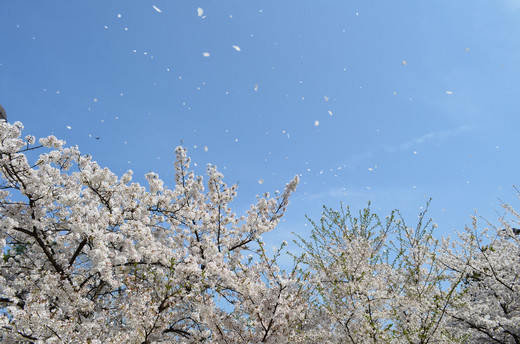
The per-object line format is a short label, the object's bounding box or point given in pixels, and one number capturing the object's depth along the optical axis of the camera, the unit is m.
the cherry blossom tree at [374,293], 6.69
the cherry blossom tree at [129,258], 6.37
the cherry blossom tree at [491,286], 8.78
